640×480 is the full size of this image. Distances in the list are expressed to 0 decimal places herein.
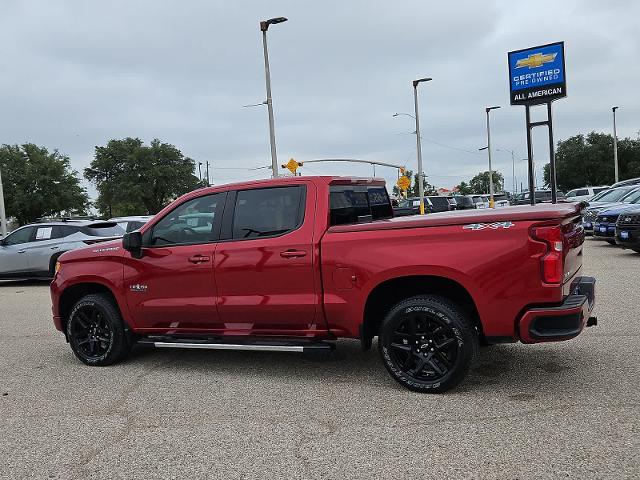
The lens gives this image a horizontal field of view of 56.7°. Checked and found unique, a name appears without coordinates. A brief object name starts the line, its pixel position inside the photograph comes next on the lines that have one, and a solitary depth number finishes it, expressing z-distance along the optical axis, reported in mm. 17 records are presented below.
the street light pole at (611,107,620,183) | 52006
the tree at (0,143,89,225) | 41875
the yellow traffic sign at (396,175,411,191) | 40656
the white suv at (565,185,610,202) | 31397
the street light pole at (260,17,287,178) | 20892
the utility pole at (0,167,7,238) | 27288
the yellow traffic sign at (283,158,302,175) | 29400
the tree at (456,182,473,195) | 112094
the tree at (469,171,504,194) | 121025
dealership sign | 24844
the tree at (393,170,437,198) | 94869
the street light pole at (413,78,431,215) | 36906
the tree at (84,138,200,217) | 58875
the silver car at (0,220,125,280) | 13969
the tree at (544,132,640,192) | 66625
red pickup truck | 4395
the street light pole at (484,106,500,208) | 49806
